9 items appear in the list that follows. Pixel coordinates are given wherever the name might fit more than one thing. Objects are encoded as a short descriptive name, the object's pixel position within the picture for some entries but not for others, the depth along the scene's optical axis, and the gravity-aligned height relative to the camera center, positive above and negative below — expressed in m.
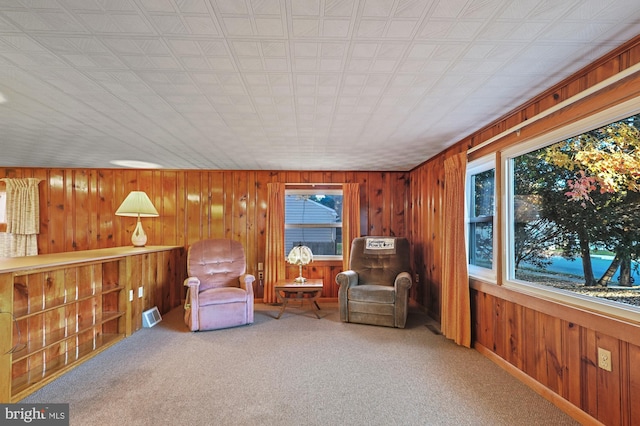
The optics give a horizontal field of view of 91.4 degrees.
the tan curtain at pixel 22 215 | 4.79 +0.07
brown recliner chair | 3.79 -0.86
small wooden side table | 4.09 -0.90
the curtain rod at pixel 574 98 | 1.64 +0.74
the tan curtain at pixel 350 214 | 5.08 +0.07
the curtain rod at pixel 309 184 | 5.20 +0.58
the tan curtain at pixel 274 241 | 5.06 -0.37
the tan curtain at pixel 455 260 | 3.19 -0.45
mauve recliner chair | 3.68 -0.89
